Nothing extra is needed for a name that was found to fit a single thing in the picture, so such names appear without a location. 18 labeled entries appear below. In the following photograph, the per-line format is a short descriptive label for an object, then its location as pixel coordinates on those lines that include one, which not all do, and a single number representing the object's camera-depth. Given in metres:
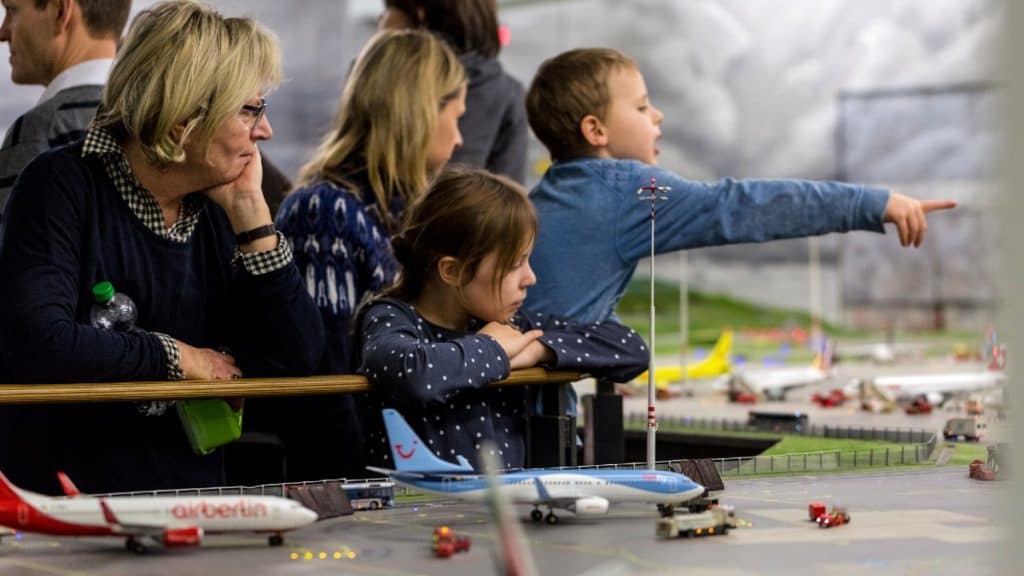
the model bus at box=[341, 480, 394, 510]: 3.90
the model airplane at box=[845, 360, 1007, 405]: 8.91
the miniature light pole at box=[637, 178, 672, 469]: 4.39
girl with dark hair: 5.09
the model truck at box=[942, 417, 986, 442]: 6.05
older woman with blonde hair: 4.57
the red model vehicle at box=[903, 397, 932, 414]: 8.30
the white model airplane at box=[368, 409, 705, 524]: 3.67
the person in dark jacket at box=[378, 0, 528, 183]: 8.37
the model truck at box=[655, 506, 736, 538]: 3.40
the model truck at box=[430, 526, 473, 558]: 3.21
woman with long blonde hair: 6.59
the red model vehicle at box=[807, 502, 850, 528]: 3.62
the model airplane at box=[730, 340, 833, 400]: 10.37
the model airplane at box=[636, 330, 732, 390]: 12.50
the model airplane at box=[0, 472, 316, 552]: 3.22
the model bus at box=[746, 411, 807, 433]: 7.83
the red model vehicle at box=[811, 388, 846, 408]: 9.51
